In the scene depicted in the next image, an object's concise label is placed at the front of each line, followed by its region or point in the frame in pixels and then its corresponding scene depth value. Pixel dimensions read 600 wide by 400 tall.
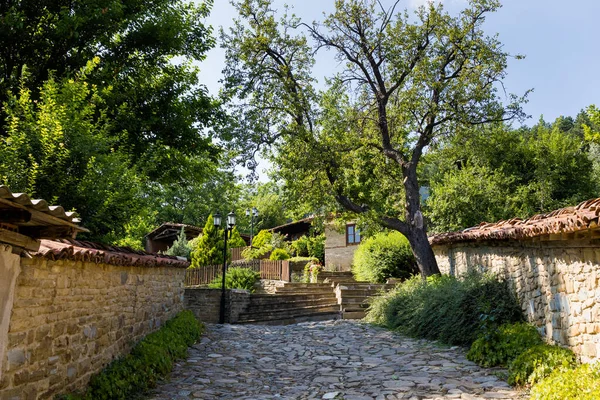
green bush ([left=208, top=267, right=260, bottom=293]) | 19.23
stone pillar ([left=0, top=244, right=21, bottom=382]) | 3.78
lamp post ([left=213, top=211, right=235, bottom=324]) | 15.19
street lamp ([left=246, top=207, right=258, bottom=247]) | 31.20
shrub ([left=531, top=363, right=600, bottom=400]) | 4.62
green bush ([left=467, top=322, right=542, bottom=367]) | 7.01
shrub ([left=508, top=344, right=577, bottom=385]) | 5.83
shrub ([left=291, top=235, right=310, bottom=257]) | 30.73
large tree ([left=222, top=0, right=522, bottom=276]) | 13.74
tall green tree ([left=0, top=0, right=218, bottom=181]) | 11.83
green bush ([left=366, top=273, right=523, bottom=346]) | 8.54
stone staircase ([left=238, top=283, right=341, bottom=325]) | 15.68
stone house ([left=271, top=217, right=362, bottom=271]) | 27.56
